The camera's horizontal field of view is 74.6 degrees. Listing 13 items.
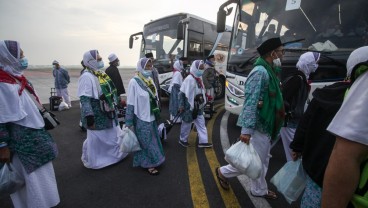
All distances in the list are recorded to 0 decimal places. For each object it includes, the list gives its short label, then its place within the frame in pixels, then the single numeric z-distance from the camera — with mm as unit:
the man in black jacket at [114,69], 6840
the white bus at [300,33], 4074
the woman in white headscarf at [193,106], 4766
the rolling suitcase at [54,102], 9141
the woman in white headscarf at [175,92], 6465
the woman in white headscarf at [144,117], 3670
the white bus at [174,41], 9383
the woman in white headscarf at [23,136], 2336
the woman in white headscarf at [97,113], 3766
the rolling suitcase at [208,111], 7121
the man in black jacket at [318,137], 1312
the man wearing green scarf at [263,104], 2541
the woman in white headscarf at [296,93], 3294
